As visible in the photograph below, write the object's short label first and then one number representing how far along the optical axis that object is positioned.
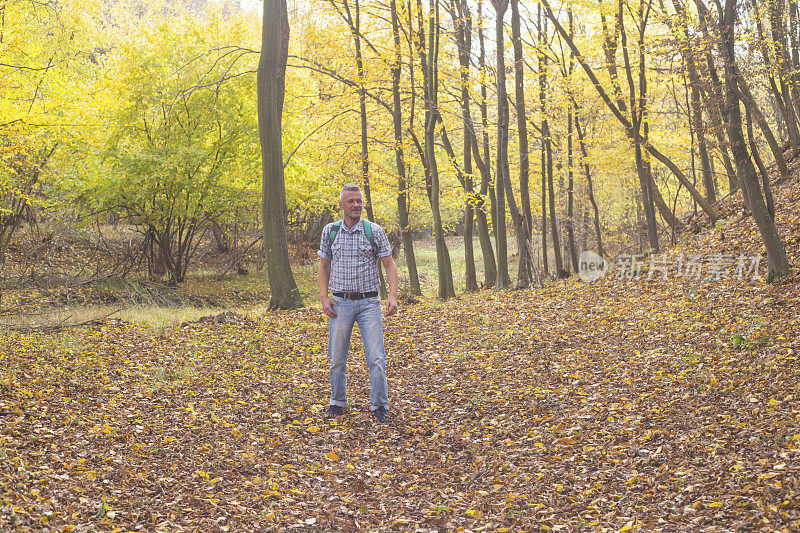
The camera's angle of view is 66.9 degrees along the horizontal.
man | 6.02
